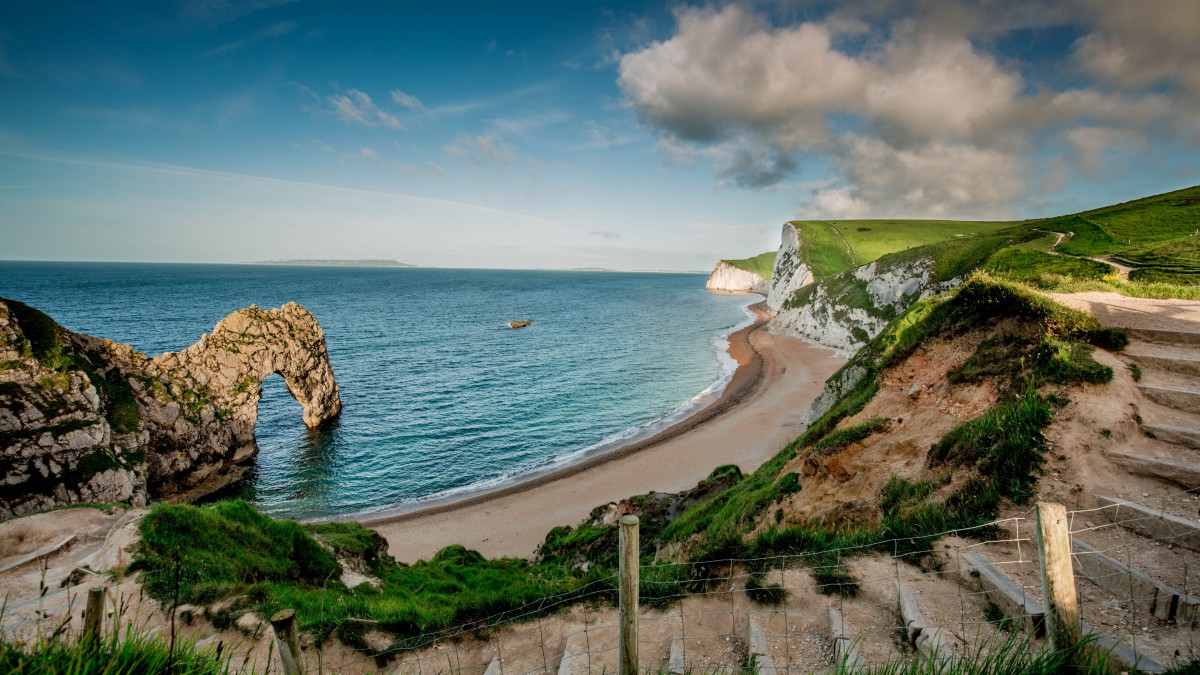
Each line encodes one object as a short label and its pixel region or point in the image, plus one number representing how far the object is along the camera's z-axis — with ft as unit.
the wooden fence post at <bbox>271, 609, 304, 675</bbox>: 12.74
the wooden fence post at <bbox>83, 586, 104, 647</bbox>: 10.75
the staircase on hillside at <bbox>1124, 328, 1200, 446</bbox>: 27.09
